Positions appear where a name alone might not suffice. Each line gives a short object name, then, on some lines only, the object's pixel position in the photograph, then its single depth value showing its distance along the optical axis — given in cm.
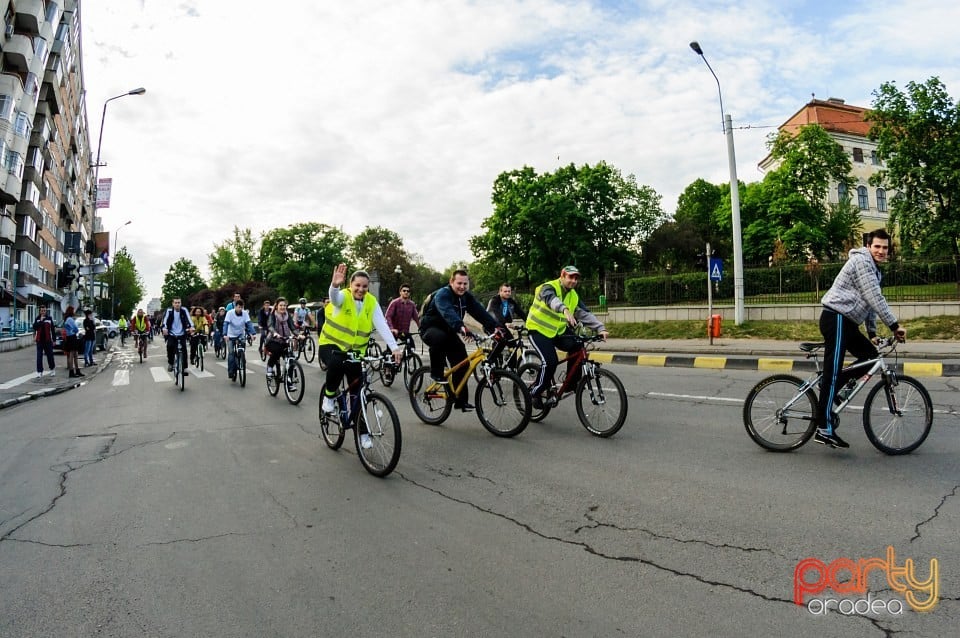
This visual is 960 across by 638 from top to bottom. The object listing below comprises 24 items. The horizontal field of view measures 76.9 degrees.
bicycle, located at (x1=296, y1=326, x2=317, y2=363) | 1428
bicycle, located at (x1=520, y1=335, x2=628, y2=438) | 649
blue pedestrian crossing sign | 1789
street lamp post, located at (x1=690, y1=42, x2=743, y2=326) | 1941
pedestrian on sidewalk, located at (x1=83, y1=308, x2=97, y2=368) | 2025
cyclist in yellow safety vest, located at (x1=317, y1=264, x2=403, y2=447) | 602
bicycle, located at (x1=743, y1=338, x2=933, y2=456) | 537
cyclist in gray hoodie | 536
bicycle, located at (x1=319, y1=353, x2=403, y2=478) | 520
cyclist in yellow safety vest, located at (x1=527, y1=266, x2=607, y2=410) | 699
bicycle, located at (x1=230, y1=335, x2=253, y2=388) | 1270
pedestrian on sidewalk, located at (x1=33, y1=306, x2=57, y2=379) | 1591
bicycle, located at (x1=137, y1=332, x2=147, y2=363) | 2200
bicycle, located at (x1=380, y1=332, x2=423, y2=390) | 1173
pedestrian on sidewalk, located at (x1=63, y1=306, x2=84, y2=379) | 1642
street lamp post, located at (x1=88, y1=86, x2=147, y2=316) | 2745
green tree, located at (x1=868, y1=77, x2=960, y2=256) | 2222
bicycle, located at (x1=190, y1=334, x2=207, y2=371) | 1766
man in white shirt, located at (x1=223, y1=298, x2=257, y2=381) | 1302
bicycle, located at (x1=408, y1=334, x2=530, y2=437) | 659
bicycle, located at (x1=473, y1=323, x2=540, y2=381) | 777
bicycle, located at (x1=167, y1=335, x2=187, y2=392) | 1268
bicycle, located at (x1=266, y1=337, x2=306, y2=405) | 990
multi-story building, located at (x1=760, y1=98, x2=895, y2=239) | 5831
